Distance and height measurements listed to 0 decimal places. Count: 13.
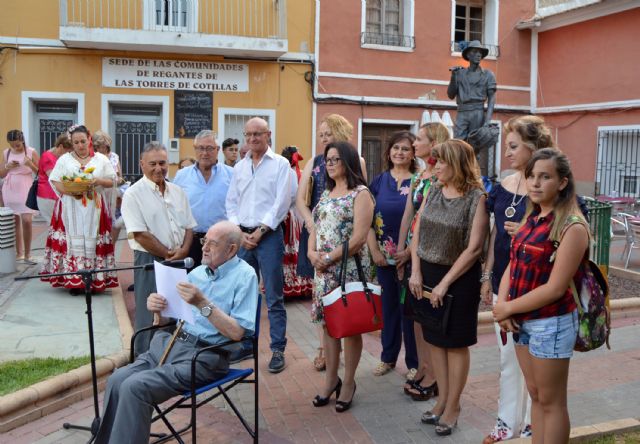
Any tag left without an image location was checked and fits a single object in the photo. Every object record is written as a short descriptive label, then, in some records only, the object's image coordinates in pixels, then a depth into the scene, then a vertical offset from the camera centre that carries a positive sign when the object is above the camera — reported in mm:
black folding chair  3465 -1264
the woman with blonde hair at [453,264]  4020 -633
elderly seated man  3428 -1054
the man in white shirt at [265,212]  5383 -423
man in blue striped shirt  6164 -264
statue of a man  8852 +988
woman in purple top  4941 -481
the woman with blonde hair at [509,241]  3709 -466
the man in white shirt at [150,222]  5156 -497
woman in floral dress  4559 -544
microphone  3736 -652
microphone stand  3826 -1113
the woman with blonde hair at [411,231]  4688 -499
